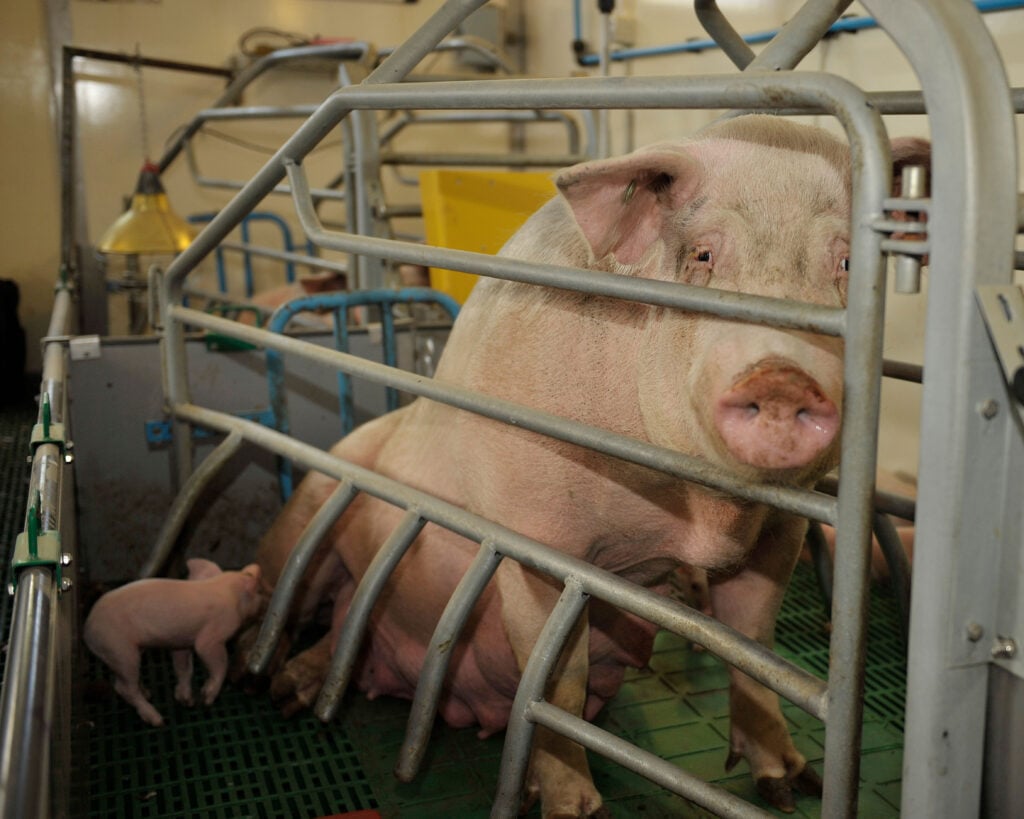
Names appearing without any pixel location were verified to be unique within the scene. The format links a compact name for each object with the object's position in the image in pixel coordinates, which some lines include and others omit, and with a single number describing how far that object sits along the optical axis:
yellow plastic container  3.63
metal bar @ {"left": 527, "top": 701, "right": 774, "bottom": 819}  1.32
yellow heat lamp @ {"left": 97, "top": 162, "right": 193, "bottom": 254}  4.23
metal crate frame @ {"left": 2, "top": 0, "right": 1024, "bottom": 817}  0.97
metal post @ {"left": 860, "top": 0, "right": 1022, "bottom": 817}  0.96
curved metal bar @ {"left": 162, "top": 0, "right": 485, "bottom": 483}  1.85
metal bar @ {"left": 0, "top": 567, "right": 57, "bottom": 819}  0.87
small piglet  2.22
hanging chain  6.56
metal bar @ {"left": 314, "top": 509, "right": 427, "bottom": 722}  1.92
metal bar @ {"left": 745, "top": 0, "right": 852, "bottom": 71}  1.67
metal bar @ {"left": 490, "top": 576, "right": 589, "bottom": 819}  1.57
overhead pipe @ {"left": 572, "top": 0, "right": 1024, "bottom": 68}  2.82
